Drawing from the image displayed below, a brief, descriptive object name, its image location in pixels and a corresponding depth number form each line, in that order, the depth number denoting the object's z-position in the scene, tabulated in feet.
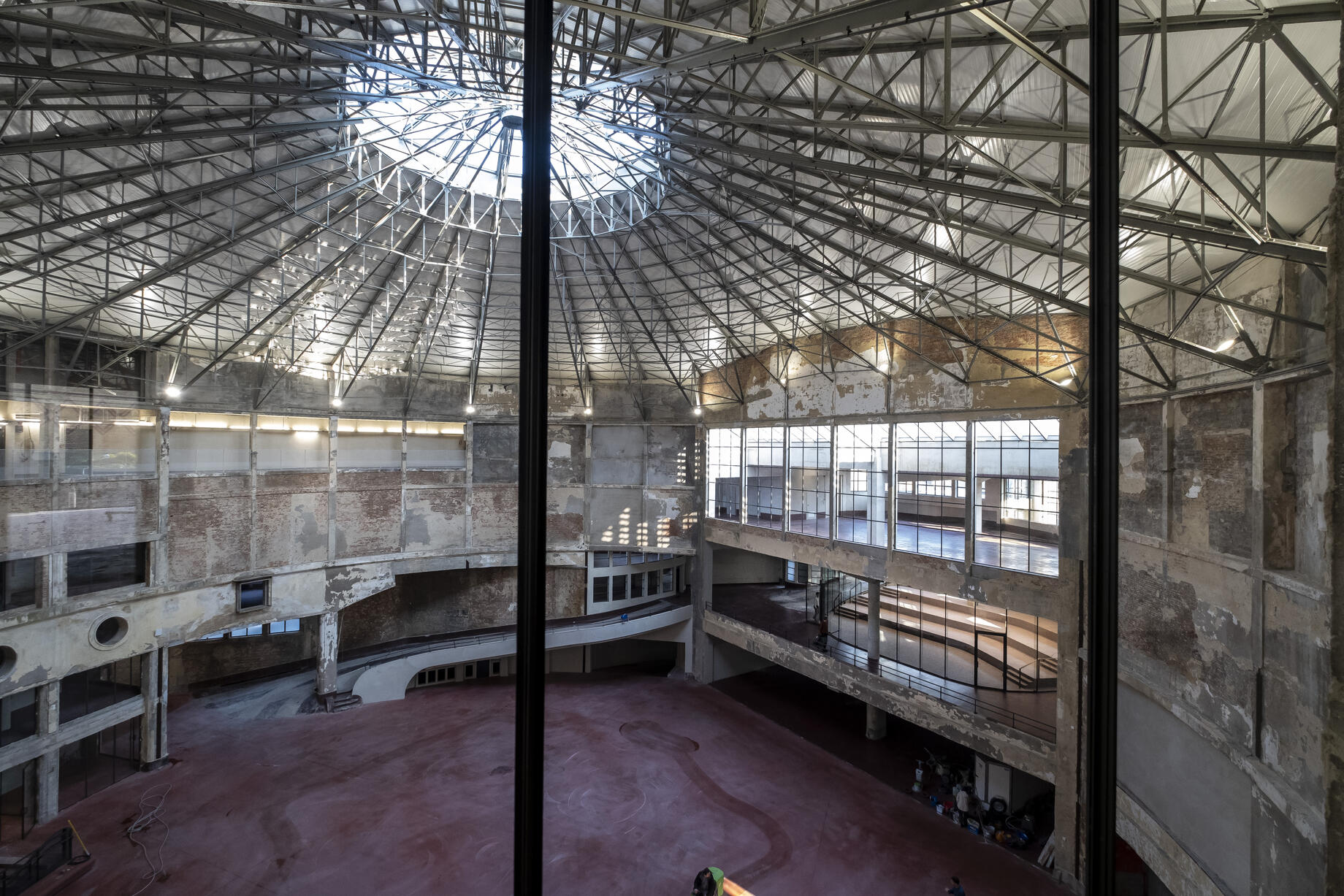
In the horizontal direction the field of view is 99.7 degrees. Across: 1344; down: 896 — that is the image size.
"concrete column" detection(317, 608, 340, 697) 76.23
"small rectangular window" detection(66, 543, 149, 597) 56.65
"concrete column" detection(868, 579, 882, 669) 68.74
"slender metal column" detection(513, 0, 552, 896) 9.98
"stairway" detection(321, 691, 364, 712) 74.79
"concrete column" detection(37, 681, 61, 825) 52.26
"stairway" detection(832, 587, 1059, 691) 63.41
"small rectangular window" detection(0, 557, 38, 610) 52.01
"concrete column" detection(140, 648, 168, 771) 61.00
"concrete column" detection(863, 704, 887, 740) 71.00
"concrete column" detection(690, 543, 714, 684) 90.17
